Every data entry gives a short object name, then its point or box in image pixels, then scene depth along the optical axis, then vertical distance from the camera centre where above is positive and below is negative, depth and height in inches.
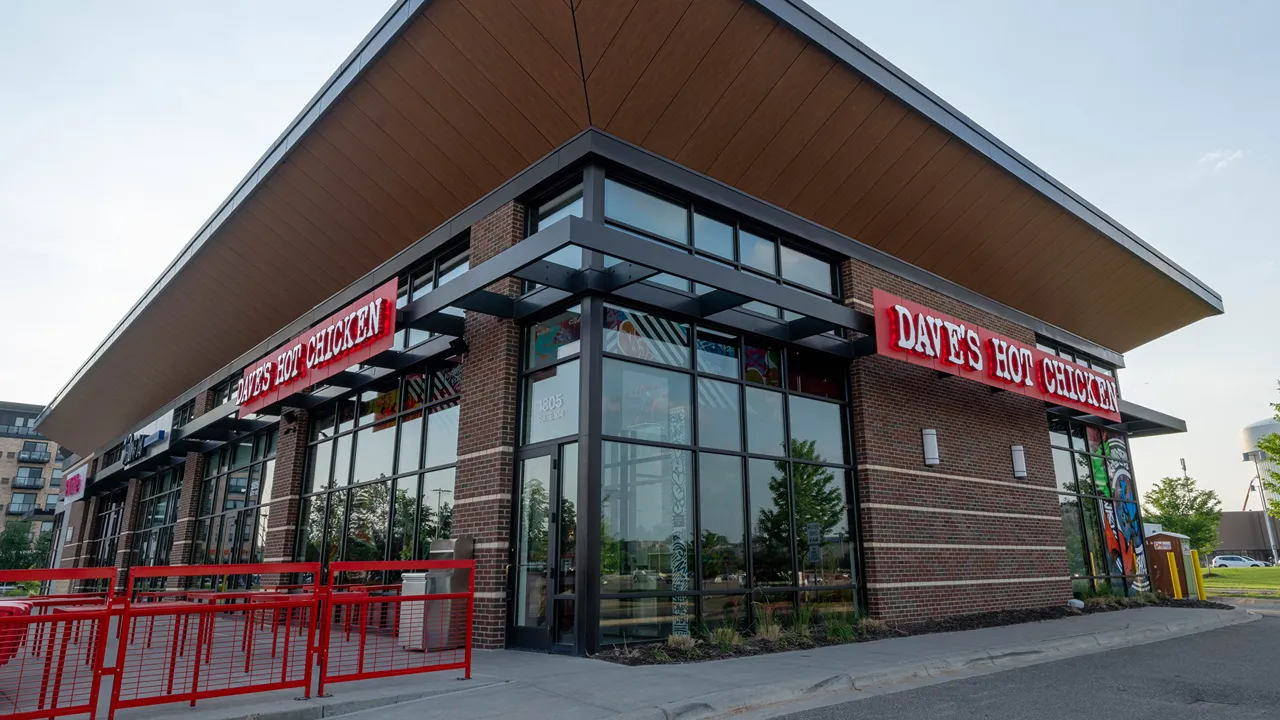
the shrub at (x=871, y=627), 441.4 -44.0
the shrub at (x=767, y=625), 390.3 -38.4
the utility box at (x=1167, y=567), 718.5 -15.5
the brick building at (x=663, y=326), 377.1 +129.1
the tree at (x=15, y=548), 2132.1 +12.0
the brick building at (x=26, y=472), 3048.7 +318.9
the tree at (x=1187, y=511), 1660.9 +84.2
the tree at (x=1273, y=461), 911.7 +104.6
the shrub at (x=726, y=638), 359.7 -41.1
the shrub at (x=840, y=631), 409.4 -42.6
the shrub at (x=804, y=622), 401.2 -38.7
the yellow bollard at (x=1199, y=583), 715.4 -31.2
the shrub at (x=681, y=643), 348.8 -41.6
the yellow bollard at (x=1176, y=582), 717.3 -30.2
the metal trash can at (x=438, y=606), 360.2 -25.8
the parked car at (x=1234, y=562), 2192.7 -37.4
